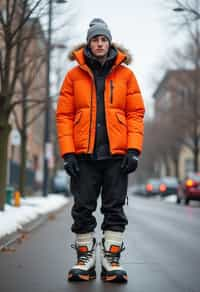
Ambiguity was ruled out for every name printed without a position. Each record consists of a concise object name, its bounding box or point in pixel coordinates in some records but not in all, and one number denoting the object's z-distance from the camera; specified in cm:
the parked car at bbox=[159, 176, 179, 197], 4669
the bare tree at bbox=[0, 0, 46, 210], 1512
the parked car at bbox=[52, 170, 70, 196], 4948
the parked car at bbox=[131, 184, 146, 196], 6556
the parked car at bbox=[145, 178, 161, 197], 5829
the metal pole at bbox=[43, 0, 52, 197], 3053
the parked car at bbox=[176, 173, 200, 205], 3005
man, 588
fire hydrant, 1931
